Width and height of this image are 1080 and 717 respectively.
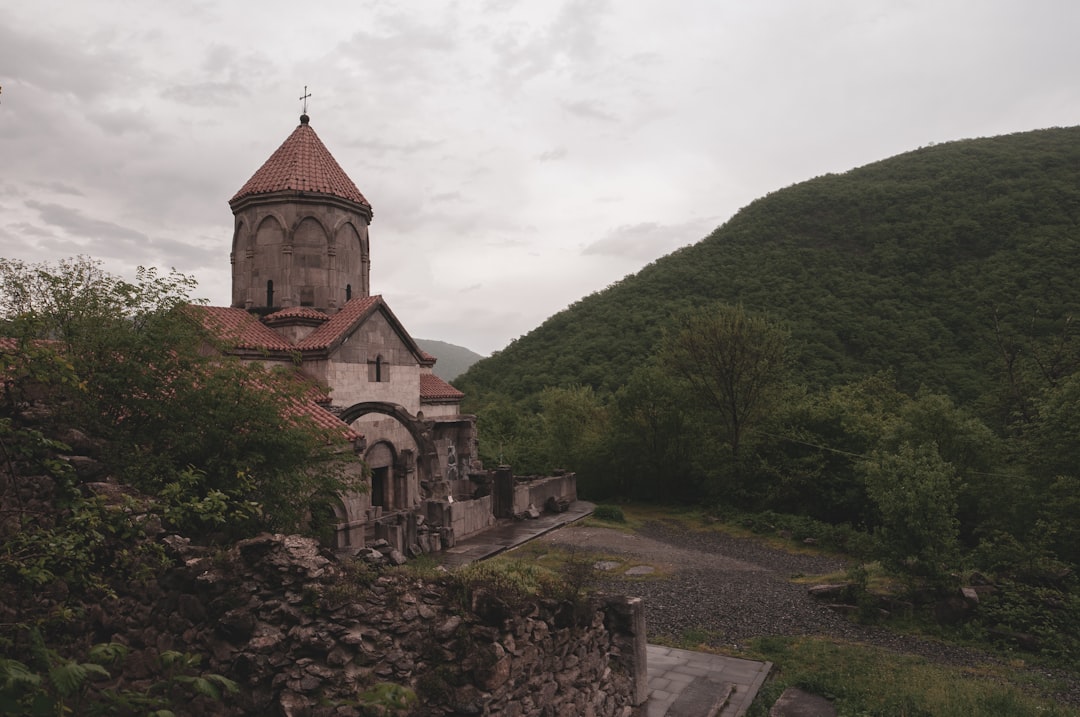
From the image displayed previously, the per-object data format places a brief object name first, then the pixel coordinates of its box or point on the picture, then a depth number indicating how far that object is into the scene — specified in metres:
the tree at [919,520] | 11.76
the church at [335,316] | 16.69
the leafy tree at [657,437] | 24.94
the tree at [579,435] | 26.48
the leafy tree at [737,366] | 24.38
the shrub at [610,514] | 21.69
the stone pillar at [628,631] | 7.59
